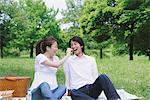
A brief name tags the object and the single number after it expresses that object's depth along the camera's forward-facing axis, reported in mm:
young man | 4906
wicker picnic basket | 5301
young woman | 4520
